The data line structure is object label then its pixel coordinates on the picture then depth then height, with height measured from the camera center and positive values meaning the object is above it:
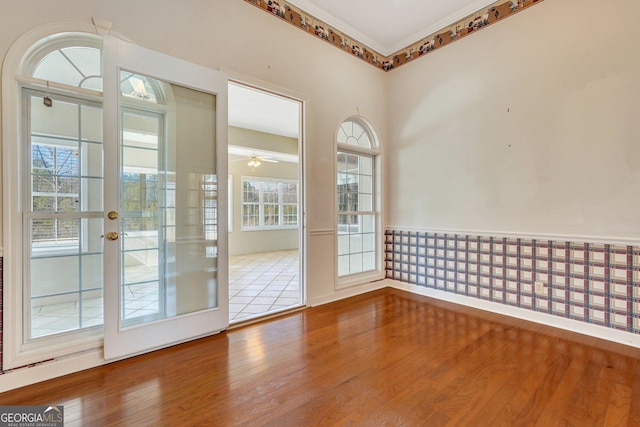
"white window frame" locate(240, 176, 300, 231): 7.00 +0.25
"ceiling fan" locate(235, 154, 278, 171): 6.36 +1.29
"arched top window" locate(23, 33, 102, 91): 1.80 +1.06
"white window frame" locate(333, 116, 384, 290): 3.67 +0.29
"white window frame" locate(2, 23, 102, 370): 1.68 +0.18
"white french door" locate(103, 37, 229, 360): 1.95 +0.12
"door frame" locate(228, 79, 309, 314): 3.05 +0.13
